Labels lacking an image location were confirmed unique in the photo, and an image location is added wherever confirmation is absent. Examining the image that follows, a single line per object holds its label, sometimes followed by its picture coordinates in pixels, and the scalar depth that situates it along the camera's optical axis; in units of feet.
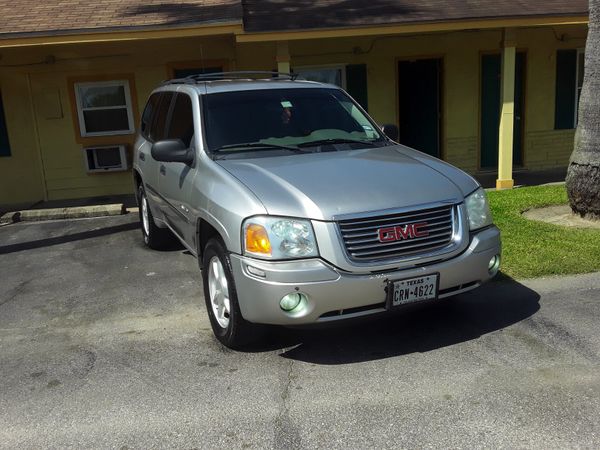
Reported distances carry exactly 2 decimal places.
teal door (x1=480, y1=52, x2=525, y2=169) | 37.09
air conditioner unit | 35.50
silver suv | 12.01
